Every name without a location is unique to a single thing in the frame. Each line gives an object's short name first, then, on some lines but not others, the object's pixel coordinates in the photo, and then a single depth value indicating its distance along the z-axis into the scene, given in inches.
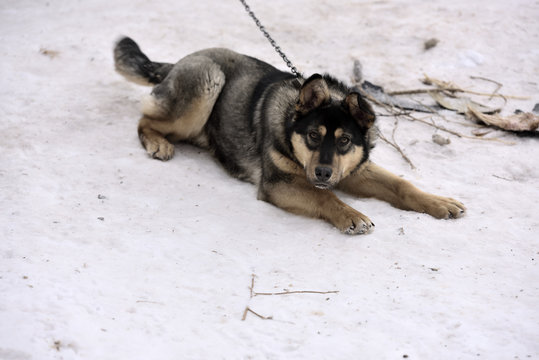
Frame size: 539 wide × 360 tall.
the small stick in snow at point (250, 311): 266.2
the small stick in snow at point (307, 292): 288.2
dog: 361.1
